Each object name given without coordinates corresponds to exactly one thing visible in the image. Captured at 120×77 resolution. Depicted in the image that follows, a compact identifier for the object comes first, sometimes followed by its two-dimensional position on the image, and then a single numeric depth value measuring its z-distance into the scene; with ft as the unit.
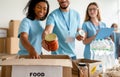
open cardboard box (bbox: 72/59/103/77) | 3.09
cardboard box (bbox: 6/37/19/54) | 10.00
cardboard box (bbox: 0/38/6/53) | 10.40
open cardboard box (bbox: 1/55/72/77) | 2.40
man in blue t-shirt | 5.16
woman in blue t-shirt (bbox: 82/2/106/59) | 6.11
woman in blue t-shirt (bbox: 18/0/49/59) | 4.71
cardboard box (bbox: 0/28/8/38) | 10.51
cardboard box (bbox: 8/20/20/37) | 10.18
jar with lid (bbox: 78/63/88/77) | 3.25
